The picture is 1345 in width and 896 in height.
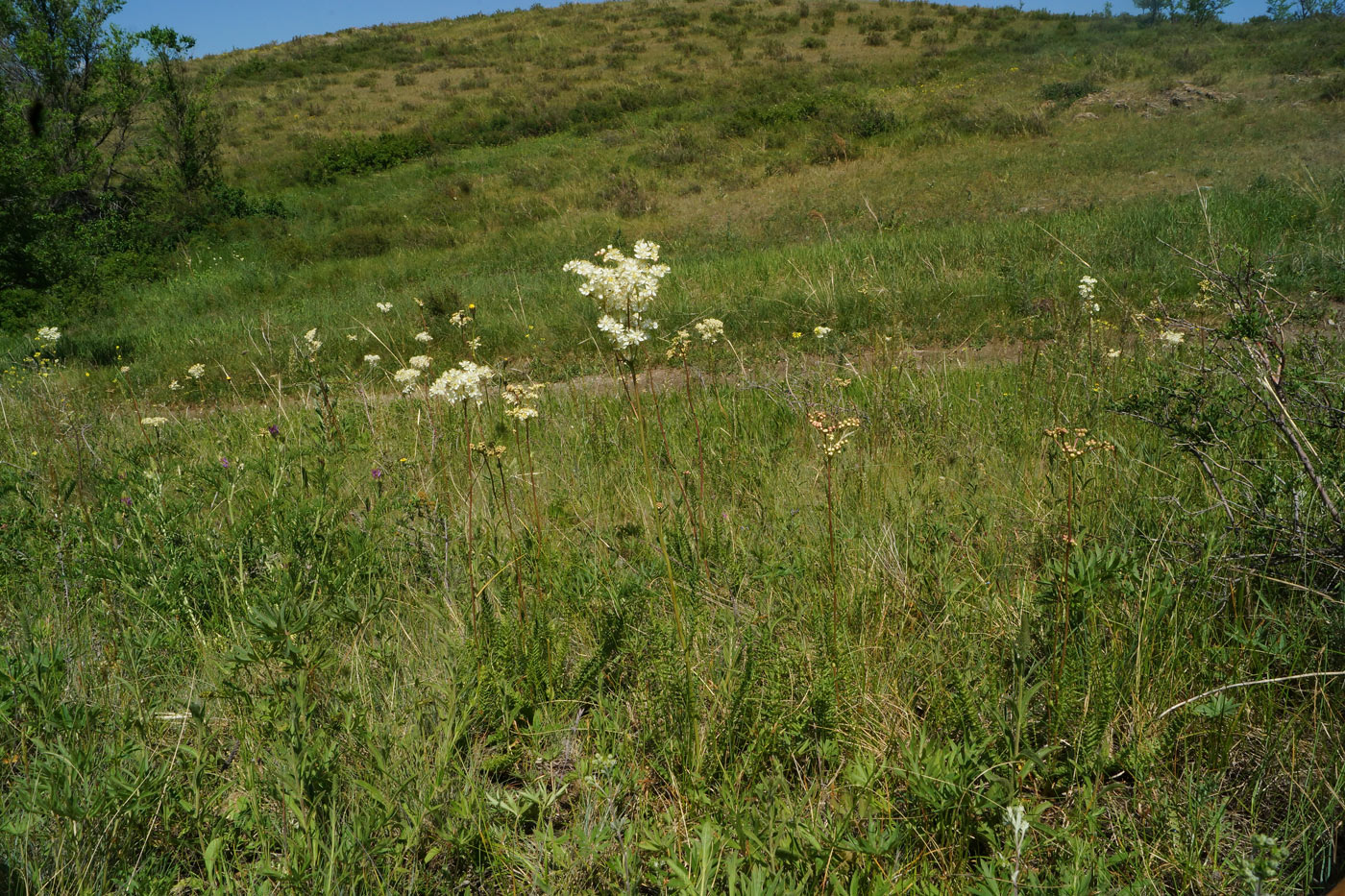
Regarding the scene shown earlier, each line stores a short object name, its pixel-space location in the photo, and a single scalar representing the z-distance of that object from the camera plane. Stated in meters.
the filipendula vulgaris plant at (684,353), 2.53
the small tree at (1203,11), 24.98
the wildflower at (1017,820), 1.26
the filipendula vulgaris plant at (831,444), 1.84
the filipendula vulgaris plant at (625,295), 1.73
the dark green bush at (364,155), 19.19
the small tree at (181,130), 14.91
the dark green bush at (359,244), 13.31
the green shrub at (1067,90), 16.81
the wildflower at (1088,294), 3.69
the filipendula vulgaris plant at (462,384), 2.15
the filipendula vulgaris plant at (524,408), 2.09
